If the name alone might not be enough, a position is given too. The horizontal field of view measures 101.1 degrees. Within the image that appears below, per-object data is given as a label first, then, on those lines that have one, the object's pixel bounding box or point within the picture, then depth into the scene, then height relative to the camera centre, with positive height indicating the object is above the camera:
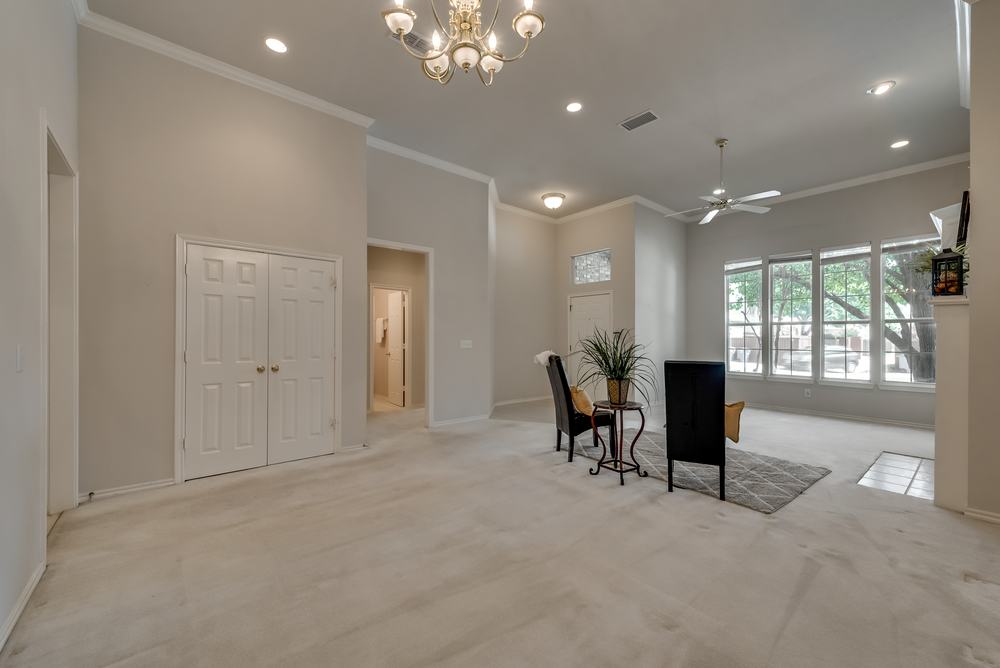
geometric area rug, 3.03 -1.17
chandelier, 2.15 +1.66
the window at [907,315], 5.36 +0.29
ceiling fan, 4.77 +1.57
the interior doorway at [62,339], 2.79 +0.00
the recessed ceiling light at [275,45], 3.21 +2.33
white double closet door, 3.41 -0.18
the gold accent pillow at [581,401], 4.09 -0.63
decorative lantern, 2.91 +0.46
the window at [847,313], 5.85 +0.36
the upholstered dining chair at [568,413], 3.79 -0.71
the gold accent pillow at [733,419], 3.64 -0.72
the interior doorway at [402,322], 6.76 +0.28
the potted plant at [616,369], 3.34 -0.26
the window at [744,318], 6.93 +0.35
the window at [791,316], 6.41 +0.34
